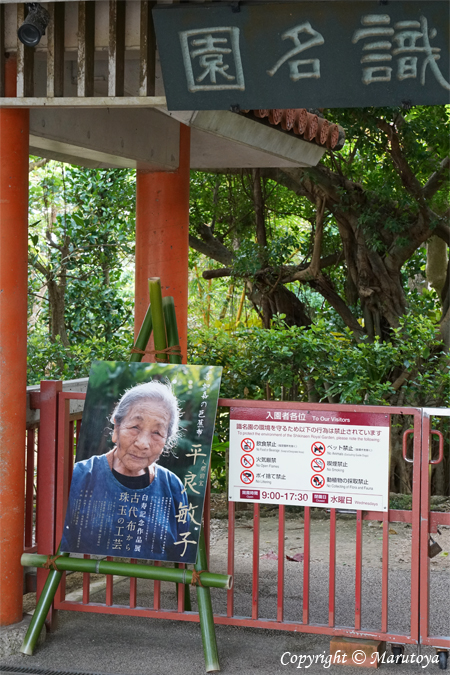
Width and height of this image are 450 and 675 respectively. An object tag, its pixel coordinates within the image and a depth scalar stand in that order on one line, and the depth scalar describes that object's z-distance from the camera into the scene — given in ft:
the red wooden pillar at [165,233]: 18.03
